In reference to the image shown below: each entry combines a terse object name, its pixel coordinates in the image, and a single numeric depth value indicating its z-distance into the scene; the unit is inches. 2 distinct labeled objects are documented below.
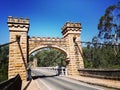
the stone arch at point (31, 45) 455.9
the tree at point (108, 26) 693.9
